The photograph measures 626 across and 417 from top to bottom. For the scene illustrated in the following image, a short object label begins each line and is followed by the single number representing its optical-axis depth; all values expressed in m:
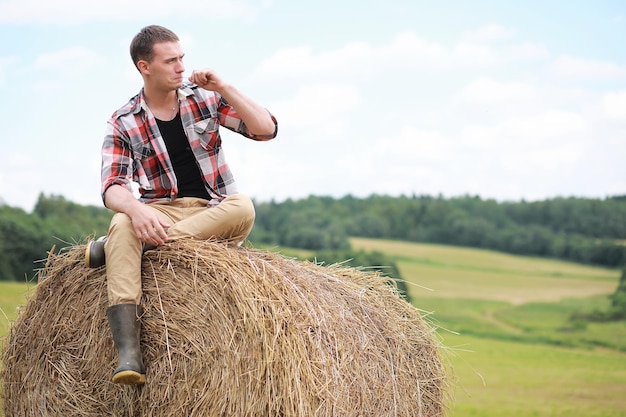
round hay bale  9.07
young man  9.64
